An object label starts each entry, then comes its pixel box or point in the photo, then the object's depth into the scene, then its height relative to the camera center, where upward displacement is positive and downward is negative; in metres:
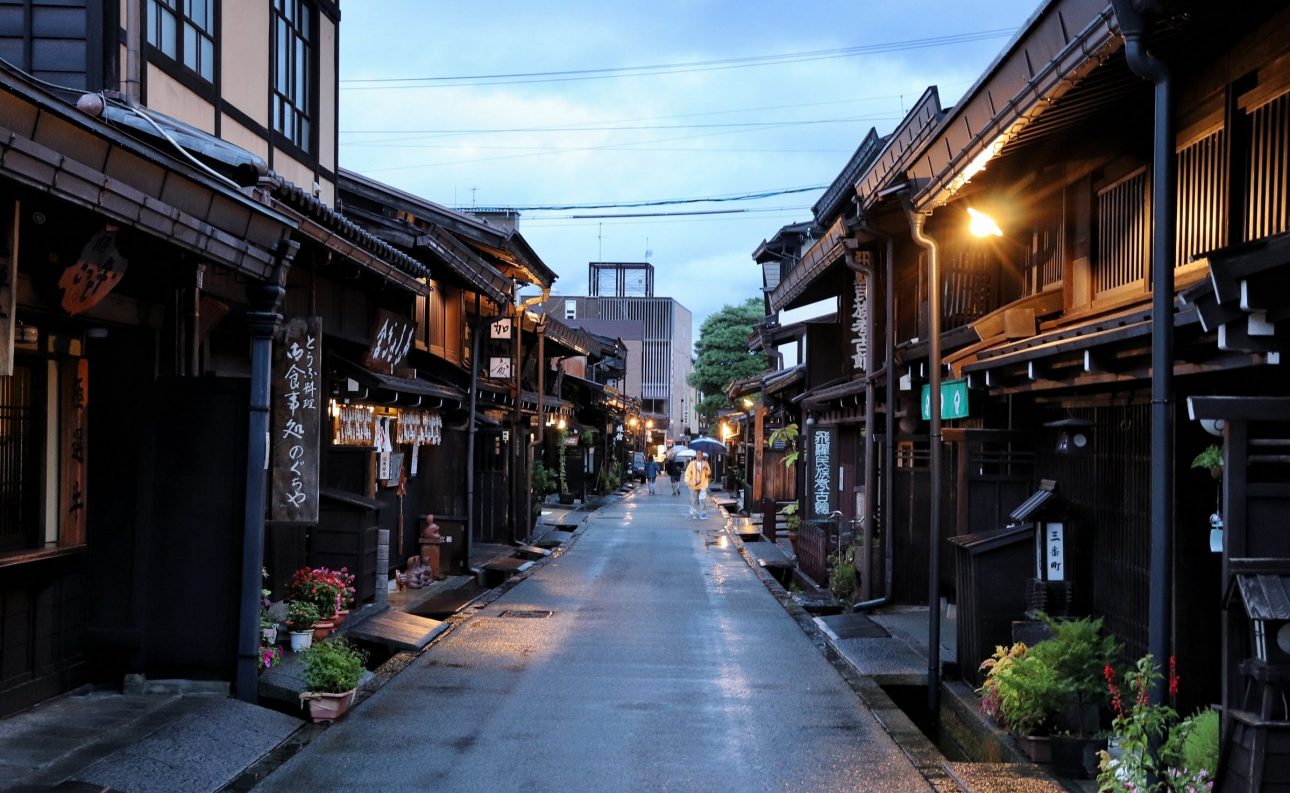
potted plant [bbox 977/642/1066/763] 9.38 -2.32
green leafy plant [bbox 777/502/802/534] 28.45 -2.35
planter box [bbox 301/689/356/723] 10.59 -2.71
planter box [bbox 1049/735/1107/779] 9.17 -2.70
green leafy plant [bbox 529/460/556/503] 40.86 -2.10
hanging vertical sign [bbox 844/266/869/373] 20.06 +2.03
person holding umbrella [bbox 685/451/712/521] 44.49 -2.20
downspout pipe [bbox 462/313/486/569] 24.83 +0.11
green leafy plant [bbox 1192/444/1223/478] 7.96 -0.18
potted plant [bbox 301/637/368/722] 10.62 -2.53
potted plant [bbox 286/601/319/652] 12.98 -2.38
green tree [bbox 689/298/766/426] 70.50 +5.19
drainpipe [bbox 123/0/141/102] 12.80 +4.38
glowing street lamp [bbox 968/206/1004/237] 12.47 +2.42
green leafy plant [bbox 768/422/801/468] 31.80 -0.23
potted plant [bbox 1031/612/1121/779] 9.22 -2.19
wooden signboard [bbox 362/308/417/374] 18.30 +1.45
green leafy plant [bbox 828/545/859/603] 19.70 -2.64
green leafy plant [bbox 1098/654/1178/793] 6.77 -1.92
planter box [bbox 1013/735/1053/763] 9.34 -2.70
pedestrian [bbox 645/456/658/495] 70.81 -2.77
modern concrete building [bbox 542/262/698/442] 102.56 +9.87
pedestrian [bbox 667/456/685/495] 67.12 -2.65
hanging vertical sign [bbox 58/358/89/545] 10.59 -0.31
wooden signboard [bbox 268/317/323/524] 11.41 -0.05
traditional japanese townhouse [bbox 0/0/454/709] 9.37 +0.22
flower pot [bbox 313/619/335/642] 13.63 -2.56
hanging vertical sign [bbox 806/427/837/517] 23.95 -0.94
